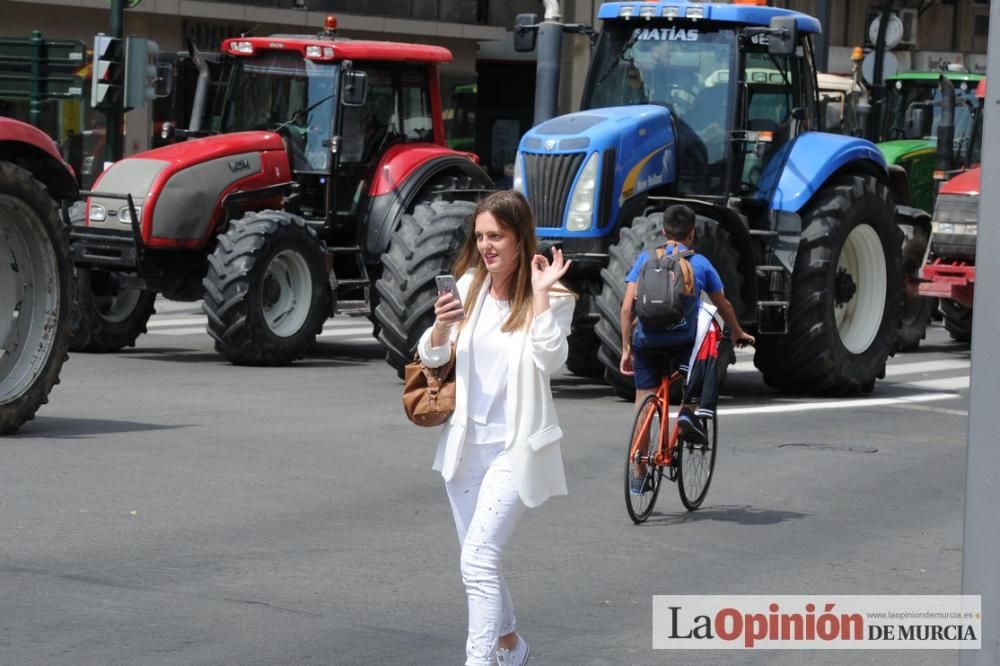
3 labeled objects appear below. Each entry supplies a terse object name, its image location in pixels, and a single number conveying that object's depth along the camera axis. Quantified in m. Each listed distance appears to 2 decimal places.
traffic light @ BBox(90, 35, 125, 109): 21.05
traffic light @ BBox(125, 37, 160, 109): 21.00
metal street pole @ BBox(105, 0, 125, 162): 21.64
